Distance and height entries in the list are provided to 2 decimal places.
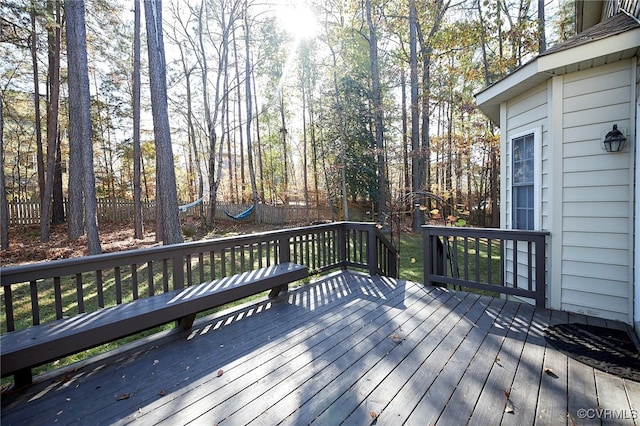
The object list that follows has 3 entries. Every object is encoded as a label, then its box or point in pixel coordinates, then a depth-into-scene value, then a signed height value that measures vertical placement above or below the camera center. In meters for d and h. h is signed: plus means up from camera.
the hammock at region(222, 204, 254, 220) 12.72 -0.46
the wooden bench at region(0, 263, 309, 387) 1.83 -0.81
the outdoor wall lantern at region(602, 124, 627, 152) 2.91 +0.53
